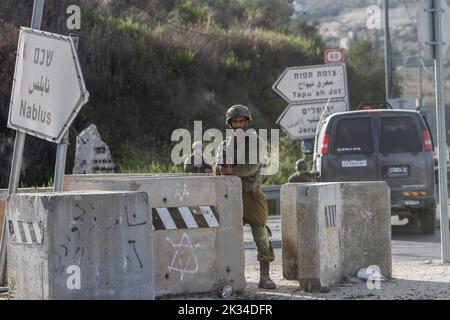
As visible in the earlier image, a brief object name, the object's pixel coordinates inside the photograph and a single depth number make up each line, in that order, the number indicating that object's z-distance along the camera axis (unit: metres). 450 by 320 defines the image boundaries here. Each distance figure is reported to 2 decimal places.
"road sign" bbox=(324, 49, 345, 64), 27.31
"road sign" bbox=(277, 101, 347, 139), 25.80
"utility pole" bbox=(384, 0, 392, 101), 38.03
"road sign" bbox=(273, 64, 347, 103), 25.83
